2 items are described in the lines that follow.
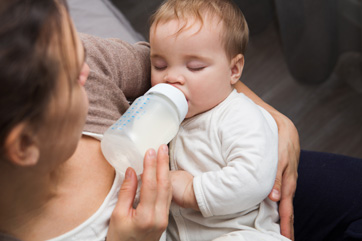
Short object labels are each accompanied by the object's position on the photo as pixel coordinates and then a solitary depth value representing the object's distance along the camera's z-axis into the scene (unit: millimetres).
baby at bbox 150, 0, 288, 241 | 910
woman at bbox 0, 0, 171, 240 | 565
